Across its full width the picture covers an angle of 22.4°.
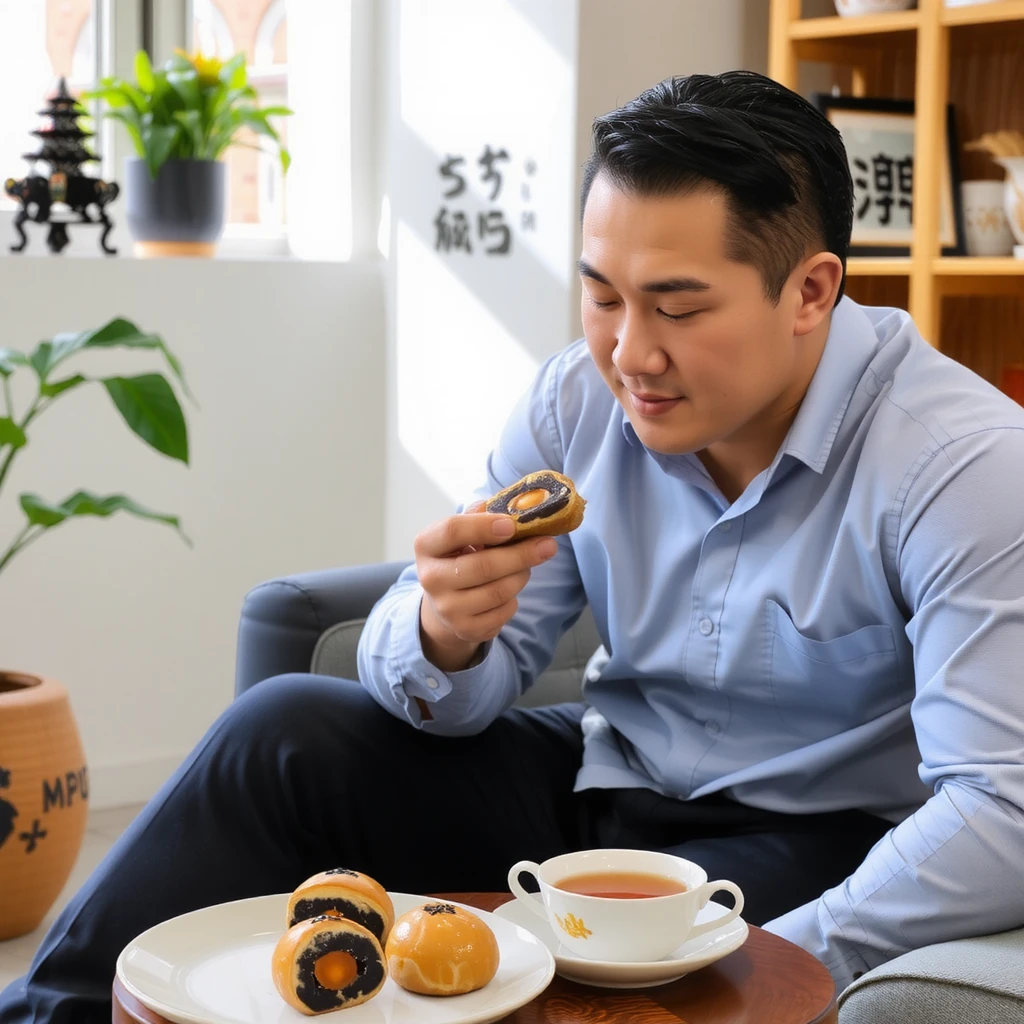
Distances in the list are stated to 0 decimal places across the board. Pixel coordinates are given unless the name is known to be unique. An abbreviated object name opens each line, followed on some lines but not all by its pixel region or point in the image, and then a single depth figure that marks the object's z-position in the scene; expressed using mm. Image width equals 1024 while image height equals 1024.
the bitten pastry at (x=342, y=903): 1497
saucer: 1490
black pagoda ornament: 3494
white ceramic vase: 2725
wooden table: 1462
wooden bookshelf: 2774
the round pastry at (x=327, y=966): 1438
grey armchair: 1541
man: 1679
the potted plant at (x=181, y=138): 3522
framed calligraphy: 2847
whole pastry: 1456
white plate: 1438
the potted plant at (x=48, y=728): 2682
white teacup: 1490
